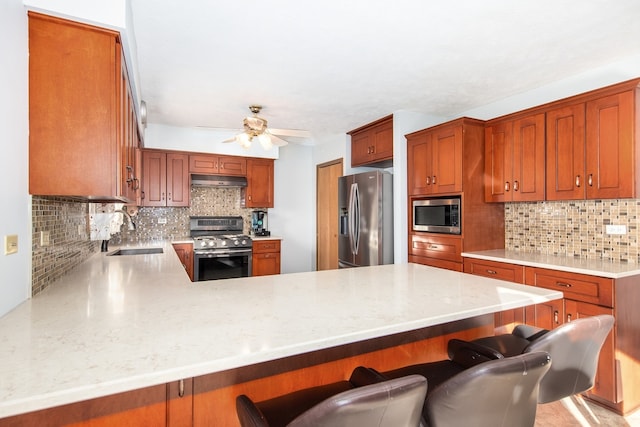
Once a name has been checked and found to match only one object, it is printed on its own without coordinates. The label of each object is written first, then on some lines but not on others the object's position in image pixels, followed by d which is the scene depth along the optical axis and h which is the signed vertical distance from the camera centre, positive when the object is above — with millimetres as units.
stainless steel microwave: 3230 -8
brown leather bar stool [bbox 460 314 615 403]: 1142 -512
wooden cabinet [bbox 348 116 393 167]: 4031 +930
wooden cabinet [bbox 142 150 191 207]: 4457 +507
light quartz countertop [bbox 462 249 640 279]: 2168 -374
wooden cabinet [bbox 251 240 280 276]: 4773 -624
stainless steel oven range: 4332 -464
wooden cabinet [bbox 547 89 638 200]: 2286 +485
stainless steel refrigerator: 3838 -55
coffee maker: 5164 -142
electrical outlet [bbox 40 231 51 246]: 1530 -106
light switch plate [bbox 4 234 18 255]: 1206 -105
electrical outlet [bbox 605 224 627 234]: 2530 -121
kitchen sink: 3326 -367
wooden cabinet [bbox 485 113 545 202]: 2857 +504
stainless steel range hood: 4695 +502
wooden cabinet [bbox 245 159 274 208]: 5059 +481
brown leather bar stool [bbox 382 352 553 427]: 862 -490
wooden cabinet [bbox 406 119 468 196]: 3211 +572
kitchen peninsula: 750 -349
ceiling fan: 3279 +838
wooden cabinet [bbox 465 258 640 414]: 2117 -732
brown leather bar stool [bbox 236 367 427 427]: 695 -428
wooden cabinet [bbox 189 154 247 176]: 4715 +744
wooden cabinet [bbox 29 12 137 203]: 1382 +465
